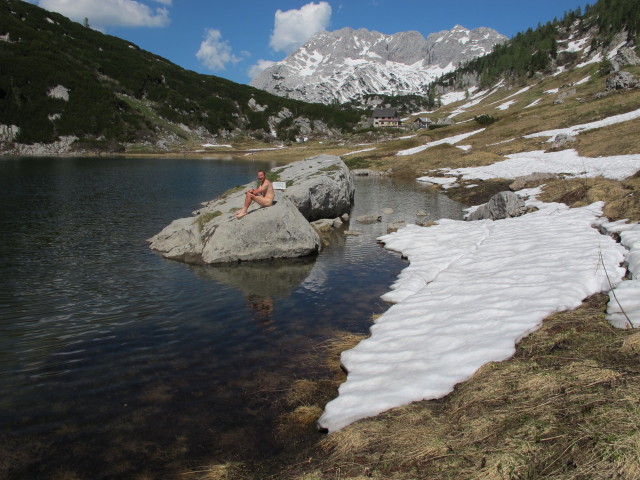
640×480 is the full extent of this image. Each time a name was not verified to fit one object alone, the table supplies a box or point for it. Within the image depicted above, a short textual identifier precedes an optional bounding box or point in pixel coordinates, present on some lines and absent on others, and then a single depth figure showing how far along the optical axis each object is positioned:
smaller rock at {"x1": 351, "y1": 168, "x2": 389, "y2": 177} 59.75
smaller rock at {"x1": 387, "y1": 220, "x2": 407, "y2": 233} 24.83
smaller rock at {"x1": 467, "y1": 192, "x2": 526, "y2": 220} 24.75
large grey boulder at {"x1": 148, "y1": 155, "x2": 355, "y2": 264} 19.09
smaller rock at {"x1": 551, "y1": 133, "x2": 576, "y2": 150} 47.32
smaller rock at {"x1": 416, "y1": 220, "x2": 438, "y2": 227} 25.36
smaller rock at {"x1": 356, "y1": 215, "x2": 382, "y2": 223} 28.56
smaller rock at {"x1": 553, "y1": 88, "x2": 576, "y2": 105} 91.94
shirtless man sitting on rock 19.92
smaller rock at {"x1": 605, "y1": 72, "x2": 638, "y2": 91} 71.75
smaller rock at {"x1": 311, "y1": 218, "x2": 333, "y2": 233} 25.81
